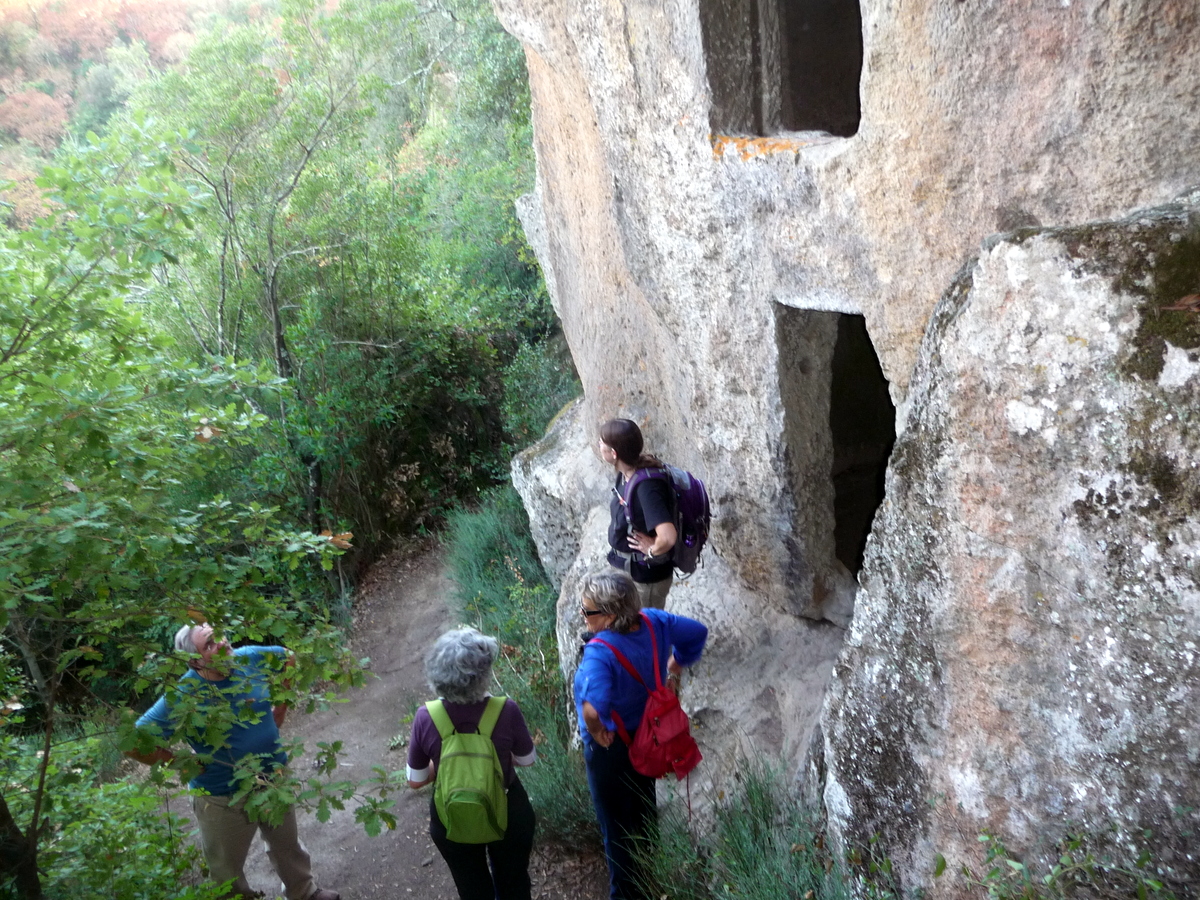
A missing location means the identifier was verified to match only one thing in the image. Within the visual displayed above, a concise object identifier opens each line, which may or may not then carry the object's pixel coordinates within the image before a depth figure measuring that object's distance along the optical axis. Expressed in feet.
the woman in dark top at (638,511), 13.51
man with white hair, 10.87
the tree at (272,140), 29.58
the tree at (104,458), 9.46
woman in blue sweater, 11.27
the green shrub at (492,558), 25.57
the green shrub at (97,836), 10.42
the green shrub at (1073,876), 7.32
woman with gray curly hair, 10.73
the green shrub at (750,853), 10.73
